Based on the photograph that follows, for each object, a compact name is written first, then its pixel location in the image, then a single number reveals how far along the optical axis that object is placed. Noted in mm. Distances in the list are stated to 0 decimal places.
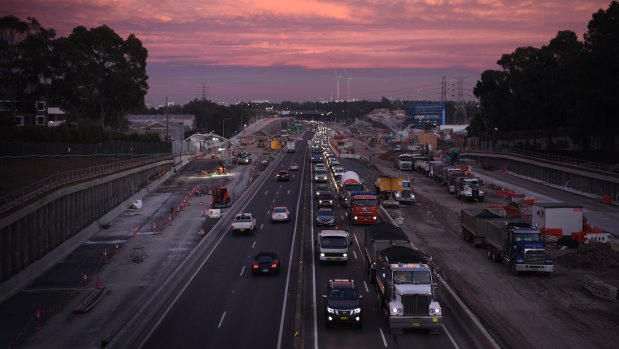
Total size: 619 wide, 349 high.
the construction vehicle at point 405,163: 110250
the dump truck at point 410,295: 25125
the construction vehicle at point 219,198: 66750
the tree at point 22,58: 81438
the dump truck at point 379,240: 32219
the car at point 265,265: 36062
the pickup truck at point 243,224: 49875
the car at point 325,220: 51688
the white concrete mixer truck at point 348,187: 64062
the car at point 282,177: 91250
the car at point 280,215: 55531
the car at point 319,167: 94775
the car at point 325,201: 62312
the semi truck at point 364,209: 53084
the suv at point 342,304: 25891
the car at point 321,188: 67575
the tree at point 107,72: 106625
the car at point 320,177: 88500
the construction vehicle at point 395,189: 69250
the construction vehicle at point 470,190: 71250
